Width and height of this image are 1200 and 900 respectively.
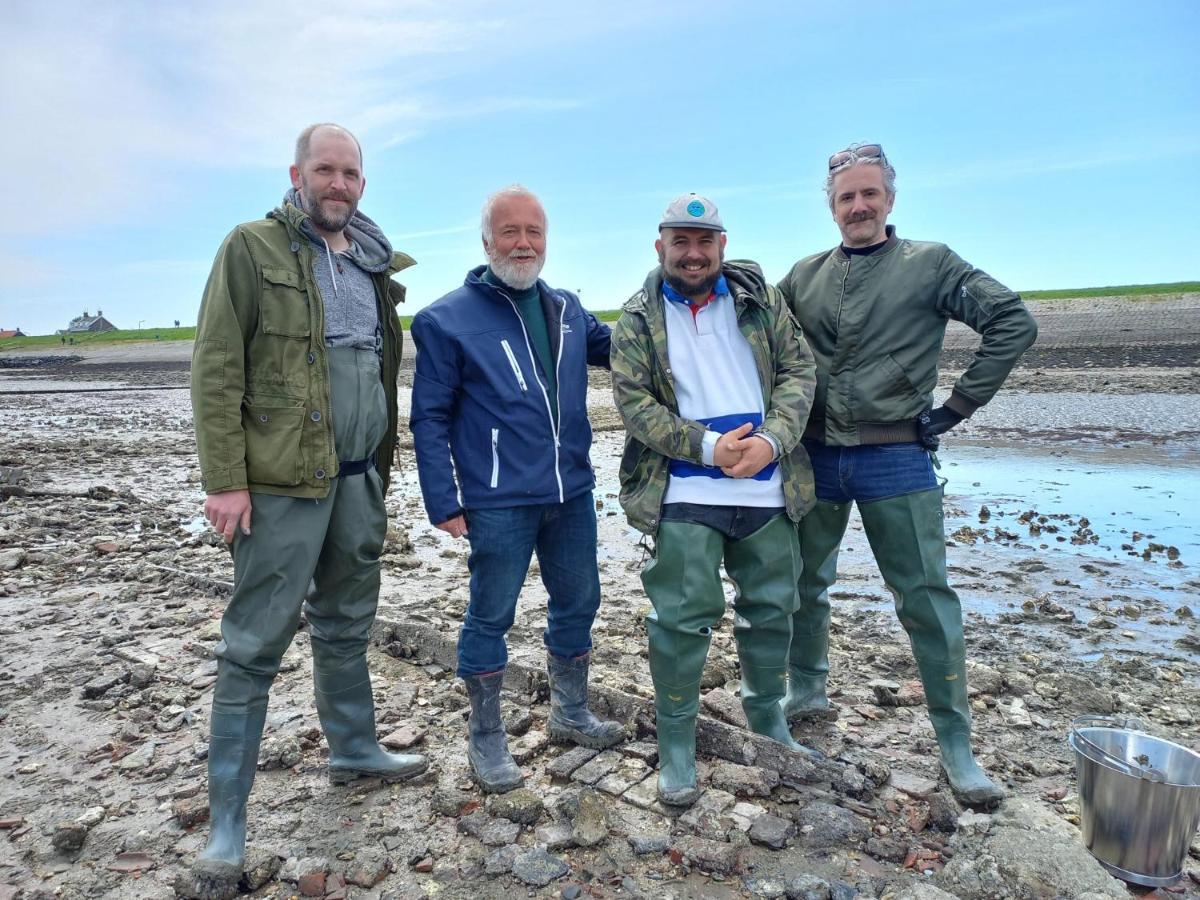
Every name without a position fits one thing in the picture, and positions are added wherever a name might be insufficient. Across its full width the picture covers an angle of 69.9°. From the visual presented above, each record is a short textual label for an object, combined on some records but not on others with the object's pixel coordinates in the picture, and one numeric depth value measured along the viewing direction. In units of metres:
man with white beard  3.70
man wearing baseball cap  3.61
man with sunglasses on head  3.75
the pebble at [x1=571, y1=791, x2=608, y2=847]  3.33
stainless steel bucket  3.09
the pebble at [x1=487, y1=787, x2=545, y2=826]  3.47
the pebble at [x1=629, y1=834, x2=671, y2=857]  3.28
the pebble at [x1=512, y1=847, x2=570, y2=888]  3.12
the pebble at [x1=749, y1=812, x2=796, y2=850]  3.27
